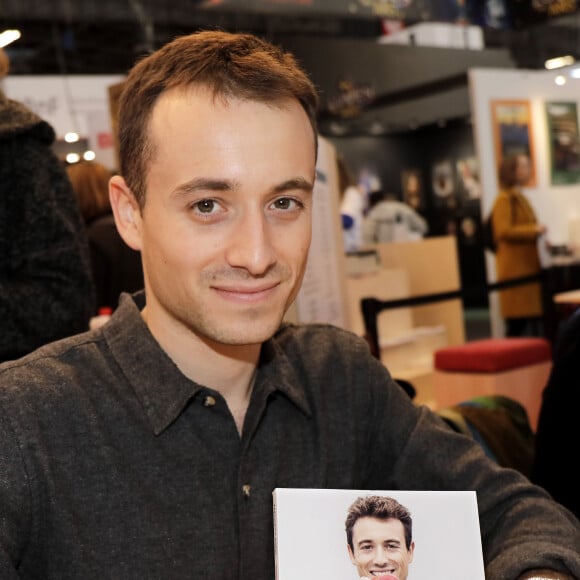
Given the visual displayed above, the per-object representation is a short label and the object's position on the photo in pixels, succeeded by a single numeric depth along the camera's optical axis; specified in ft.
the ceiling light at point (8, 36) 19.90
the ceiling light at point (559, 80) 30.59
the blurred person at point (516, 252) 23.61
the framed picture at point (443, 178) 41.06
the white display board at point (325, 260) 10.00
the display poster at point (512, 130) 28.40
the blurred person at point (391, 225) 29.63
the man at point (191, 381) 3.91
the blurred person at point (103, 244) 10.89
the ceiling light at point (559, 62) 31.17
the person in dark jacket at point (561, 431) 5.99
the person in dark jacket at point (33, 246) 5.80
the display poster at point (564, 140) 29.96
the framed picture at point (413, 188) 41.47
